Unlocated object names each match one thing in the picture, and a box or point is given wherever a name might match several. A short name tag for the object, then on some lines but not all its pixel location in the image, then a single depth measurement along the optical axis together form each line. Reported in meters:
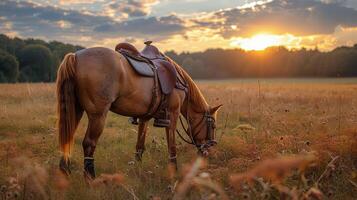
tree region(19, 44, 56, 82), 62.75
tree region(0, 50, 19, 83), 54.68
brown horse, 5.16
